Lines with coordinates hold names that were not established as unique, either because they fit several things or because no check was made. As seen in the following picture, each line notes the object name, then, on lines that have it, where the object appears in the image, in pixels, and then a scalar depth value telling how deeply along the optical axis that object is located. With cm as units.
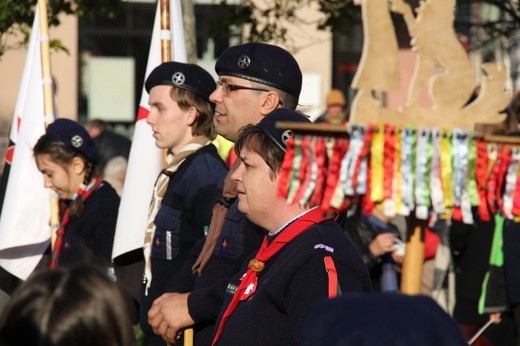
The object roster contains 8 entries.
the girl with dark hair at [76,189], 1386
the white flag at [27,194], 1580
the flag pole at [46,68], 1653
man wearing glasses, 1005
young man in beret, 1123
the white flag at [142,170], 1345
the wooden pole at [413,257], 701
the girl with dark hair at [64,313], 546
